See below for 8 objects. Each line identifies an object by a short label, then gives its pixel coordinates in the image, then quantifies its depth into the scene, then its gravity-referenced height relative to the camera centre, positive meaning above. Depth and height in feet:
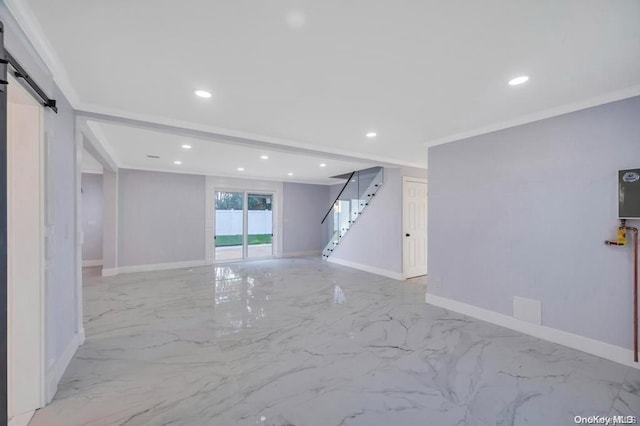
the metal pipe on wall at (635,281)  7.92 -1.97
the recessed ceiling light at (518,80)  7.24 +3.56
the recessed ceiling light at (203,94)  8.17 +3.62
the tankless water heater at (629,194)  7.93 +0.55
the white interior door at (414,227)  19.08 -0.96
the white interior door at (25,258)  6.07 -0.98
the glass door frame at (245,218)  25.11 -0.44
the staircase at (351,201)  21.63 +1.08
